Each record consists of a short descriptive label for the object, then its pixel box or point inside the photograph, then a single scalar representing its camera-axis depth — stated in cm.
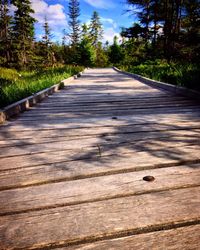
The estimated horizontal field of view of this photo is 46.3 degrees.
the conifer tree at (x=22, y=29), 3525
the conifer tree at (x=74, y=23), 6275
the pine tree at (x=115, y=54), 4928
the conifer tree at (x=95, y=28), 6838
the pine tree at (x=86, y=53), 4662
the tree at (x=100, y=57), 5859
